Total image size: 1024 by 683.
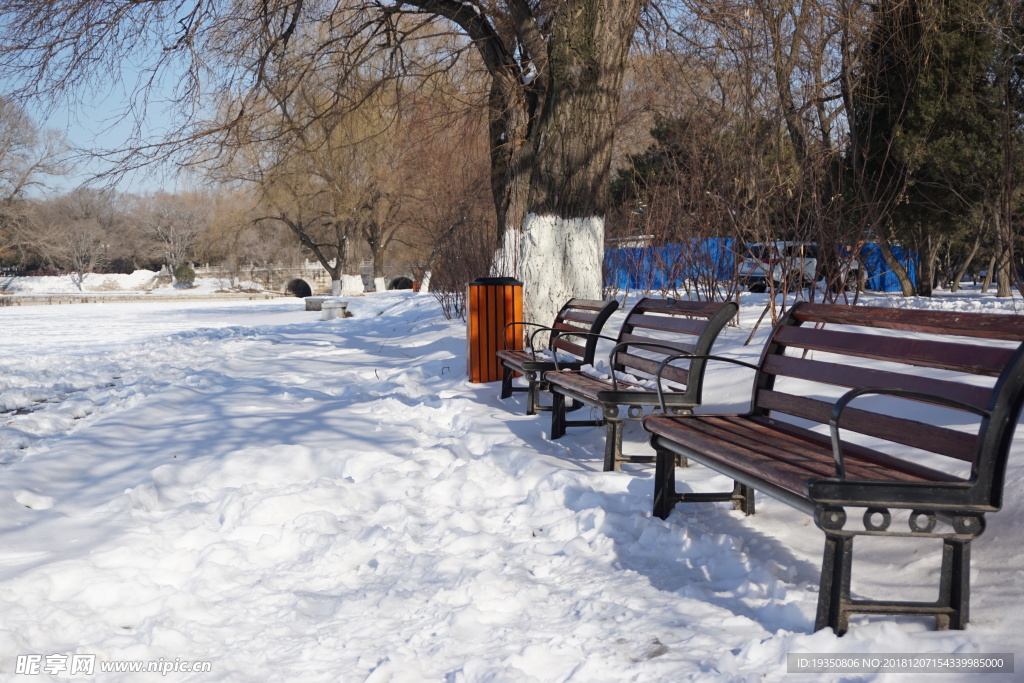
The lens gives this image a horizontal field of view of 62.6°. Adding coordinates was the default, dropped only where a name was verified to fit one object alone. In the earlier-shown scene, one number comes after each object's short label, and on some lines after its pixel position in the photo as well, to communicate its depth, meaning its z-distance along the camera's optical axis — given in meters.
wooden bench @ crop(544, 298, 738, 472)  4.54
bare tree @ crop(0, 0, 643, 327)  7.91
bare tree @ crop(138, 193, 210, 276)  68.38
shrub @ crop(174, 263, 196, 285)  55.34
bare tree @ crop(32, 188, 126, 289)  44.09
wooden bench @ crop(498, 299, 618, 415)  6.12
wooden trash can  7.78
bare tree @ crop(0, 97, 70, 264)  41.28
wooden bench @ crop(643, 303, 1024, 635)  2.53
